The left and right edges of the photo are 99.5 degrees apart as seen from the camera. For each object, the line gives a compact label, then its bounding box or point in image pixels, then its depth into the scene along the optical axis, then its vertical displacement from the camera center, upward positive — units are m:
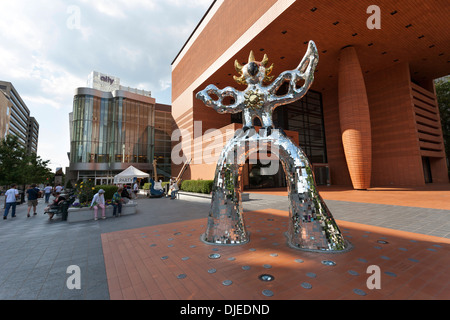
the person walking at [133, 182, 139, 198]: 18.22 -0.82
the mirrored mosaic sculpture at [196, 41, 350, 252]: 3.75 +0.18
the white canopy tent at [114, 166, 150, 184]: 15.40 +0.45
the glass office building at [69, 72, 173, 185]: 31.88 +8.18
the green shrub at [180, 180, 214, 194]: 13.76 -0.55
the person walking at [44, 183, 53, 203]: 14.11 -0.65
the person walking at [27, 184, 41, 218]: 8.74 -0.53
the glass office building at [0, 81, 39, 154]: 47.67 +22.69
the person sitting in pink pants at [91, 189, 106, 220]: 7.55 -0.80
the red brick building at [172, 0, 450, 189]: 13.56 +10.65
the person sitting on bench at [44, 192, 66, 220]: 7.67 -0.91
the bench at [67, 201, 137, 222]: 7.24 -1.22
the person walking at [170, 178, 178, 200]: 14.96 -0.90
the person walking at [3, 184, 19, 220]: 8.15 -0.56
